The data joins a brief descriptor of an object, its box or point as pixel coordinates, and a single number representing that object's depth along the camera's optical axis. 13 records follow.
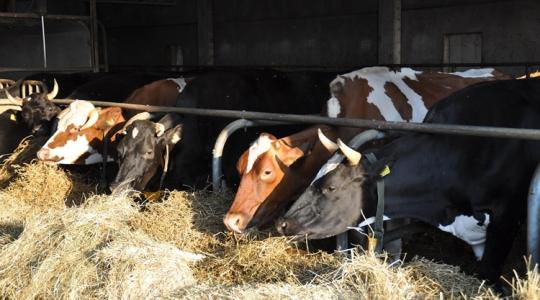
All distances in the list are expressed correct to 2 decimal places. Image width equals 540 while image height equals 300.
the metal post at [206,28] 19.06
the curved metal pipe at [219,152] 4.93
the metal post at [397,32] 14.67
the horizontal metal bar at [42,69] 11.93
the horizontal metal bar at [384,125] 3.21
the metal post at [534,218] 3.15
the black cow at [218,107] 6.00
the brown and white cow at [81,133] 7.09
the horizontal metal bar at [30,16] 12.25
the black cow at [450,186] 3.90
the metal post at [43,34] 12.50
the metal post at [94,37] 13.40
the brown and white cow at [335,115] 4.52
